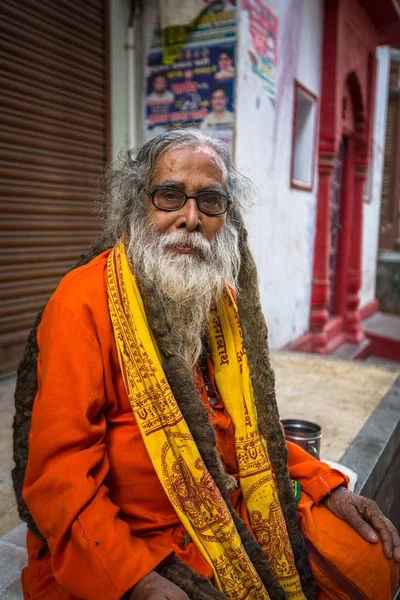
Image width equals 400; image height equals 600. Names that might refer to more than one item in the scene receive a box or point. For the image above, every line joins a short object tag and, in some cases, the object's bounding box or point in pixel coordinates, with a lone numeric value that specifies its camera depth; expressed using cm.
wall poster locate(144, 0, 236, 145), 427
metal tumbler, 233
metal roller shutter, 361
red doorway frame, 661
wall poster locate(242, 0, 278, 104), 445
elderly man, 125
